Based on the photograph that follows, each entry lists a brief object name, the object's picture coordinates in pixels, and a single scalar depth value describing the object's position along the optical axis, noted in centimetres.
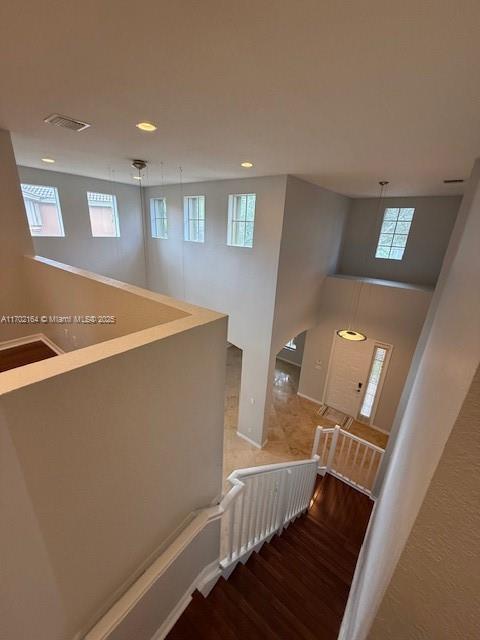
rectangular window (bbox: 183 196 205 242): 573
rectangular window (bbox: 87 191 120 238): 602
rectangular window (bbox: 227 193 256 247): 482
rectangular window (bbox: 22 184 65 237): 520
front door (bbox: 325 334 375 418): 595
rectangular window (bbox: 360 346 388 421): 572
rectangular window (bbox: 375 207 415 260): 565
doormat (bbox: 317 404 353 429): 609
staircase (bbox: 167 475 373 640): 173
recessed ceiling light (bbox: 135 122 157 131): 236
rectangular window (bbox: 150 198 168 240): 654
